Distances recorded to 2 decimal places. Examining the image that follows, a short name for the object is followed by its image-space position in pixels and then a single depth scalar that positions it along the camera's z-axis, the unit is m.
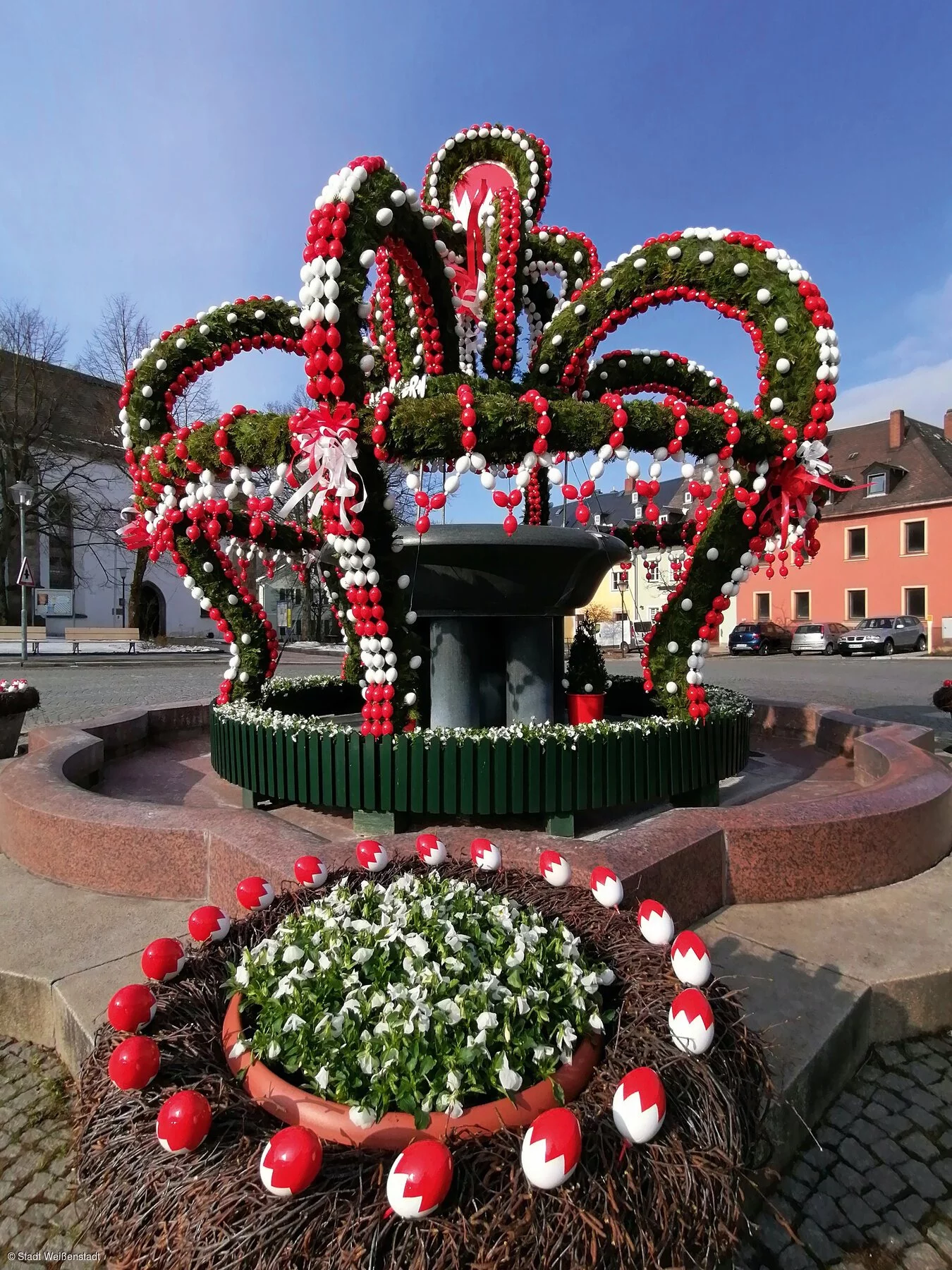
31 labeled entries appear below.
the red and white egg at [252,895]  2.45
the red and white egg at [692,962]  1.91
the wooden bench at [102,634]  32.62
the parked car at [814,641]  30.34
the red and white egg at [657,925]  2.14
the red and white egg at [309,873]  2.54
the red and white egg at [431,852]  2.61
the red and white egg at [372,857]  2.59
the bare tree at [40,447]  34.19
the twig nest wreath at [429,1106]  1.30
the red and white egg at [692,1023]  1.70
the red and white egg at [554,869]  2.54
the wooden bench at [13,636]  30.06
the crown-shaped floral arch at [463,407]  4.14
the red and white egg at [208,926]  2.21
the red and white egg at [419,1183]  1.27
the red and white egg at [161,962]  2.04
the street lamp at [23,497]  22.56
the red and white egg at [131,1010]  1.81
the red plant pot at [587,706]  6.15
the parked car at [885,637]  29.44
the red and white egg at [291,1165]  1.30
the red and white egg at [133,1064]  1.60
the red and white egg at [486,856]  2.57
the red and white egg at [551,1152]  1.33
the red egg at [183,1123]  1.41
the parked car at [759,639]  32.03
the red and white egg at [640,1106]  1.46
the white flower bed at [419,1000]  1.55
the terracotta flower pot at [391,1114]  1.50
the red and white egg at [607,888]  2.43
